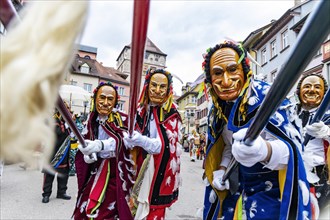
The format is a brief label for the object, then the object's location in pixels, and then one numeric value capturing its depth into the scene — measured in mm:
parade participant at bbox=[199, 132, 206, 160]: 14961
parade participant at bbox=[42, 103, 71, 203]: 5155
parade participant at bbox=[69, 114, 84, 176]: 5905
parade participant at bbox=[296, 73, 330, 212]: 2498
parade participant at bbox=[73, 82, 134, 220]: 2467
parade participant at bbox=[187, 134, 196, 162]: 14131
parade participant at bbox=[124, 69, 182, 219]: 2559
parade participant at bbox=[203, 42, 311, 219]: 1288
